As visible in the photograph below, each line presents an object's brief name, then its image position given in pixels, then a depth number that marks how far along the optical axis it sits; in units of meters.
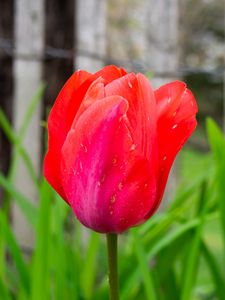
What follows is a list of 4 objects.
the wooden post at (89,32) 1.71
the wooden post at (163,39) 1.75
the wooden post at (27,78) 1.77
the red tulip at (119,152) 0.28
